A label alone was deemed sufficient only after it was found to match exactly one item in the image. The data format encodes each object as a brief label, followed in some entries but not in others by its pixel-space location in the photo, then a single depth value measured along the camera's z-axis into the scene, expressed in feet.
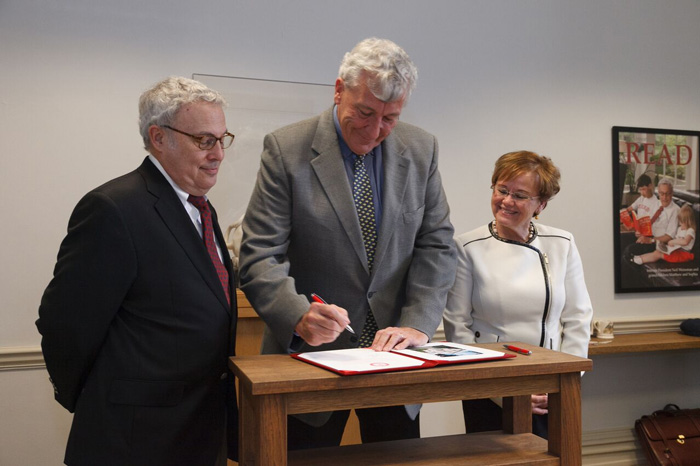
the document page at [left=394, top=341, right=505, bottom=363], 5.23
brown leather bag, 13.20
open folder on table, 4.86
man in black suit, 5.36
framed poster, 14.38
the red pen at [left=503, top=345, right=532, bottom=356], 5.67
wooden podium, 4.66
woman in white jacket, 7.89
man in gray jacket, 5.97
